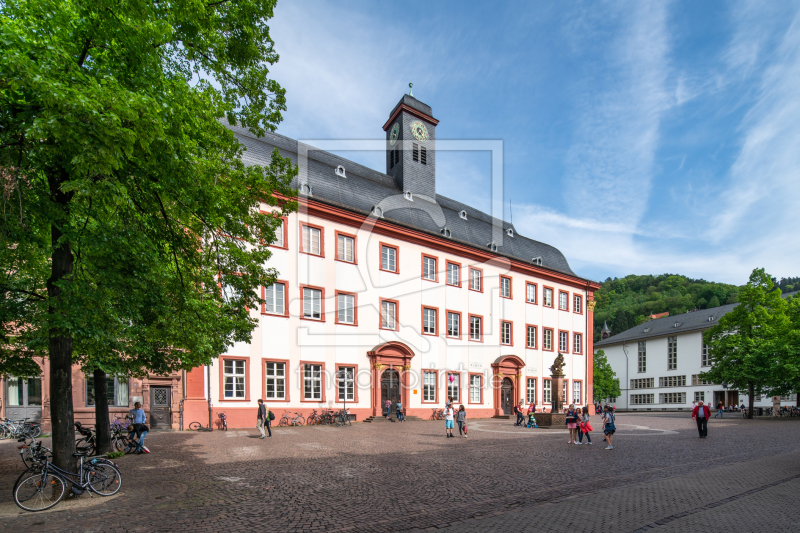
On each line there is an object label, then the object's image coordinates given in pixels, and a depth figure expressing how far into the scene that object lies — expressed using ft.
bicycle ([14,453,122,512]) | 27.32
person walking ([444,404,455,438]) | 69.99
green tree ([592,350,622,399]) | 243.40
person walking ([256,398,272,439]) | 67.10
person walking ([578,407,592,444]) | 60.34
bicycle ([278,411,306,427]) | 84.64
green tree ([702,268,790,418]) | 127.13
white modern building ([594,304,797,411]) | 212.84
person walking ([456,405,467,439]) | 69.67
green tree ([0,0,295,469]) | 22.54
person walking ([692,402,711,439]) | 70.95
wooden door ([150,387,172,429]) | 77.61
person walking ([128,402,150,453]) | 49.85
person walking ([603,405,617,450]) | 55.57
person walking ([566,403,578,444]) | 61.16
